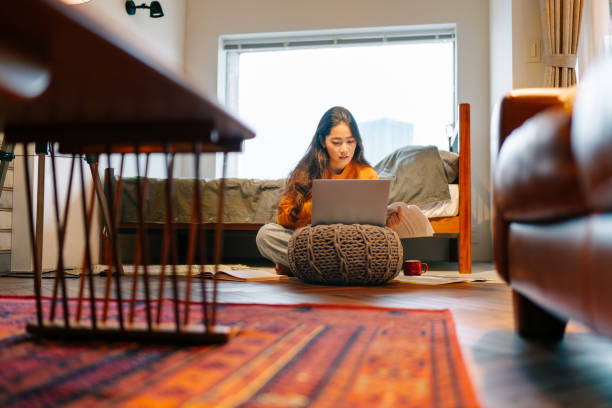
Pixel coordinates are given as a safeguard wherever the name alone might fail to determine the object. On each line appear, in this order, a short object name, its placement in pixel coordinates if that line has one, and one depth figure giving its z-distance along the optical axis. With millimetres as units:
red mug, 2467
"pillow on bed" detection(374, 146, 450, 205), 2924
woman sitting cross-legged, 2312
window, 4320
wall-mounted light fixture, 3614
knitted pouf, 1902
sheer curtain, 2840
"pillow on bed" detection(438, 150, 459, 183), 3076
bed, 2822
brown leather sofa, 528
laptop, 1973
